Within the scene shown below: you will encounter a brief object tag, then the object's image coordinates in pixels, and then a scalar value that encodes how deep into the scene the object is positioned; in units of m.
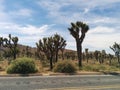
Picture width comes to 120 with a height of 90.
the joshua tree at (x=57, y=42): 12.16
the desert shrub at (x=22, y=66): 8.34
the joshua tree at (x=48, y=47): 12.07
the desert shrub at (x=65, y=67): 8.86
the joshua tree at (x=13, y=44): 16.08
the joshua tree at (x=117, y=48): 20.94
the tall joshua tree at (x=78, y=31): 11.52
